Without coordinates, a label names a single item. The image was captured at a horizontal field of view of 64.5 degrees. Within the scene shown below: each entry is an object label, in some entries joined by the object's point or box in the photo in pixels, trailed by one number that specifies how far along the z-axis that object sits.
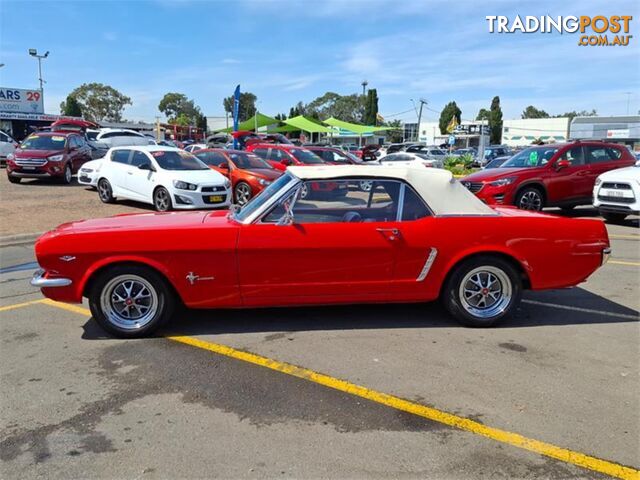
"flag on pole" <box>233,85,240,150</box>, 26.30
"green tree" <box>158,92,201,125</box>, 139.50
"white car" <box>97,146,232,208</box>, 11.46
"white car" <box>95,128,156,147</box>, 25.23
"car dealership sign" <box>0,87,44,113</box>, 44.88
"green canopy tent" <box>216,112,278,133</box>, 40.77
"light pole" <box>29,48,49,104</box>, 55.97
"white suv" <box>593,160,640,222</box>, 10.27
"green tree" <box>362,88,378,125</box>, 94.31
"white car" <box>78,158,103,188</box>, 14.30
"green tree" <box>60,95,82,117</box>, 76.69
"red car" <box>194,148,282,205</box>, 13.48
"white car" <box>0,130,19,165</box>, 24.62
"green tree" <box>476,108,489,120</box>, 112.57
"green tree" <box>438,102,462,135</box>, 93.69
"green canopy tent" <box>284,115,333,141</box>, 39.69
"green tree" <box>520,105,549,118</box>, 150.00
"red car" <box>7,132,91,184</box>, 16.31
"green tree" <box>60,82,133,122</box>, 101.62
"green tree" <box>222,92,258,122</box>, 120.56
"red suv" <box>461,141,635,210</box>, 11.02
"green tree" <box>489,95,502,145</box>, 93.42
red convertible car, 4.36
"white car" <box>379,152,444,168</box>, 25.22
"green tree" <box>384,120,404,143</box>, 93.31
